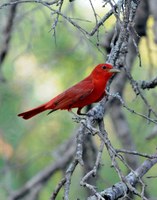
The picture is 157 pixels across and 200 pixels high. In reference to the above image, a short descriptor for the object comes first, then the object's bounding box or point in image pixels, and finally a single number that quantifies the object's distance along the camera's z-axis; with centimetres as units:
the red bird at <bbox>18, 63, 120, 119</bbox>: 843
